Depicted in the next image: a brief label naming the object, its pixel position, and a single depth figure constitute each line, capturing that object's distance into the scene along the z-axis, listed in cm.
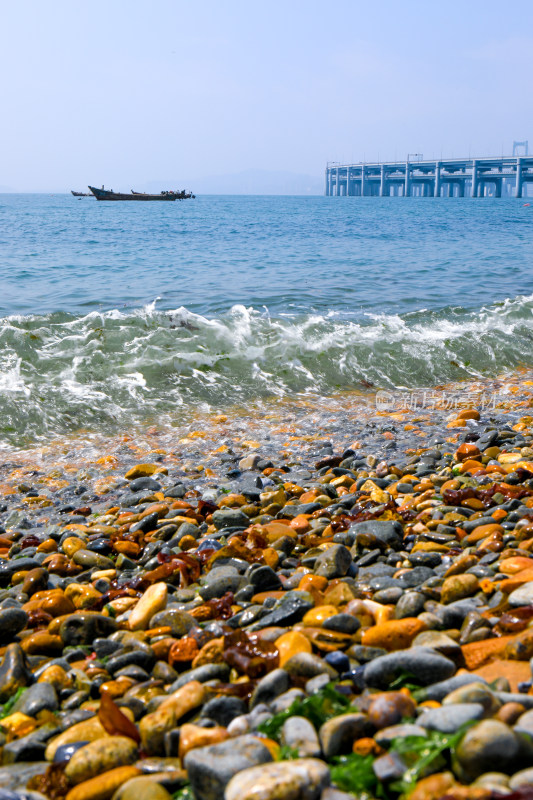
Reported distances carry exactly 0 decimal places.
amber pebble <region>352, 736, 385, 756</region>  195
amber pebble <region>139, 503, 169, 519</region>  502
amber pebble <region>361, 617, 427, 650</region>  266
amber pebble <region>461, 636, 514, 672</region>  248
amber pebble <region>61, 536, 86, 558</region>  446
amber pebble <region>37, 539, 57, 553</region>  462
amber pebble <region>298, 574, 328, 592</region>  338
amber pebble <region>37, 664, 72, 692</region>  284
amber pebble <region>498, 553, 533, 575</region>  320
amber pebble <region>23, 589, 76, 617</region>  356
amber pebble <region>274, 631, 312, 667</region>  261
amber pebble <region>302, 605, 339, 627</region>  288
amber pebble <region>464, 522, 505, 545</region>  383
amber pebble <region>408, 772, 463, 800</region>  174
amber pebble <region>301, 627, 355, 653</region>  267
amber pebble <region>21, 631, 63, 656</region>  321
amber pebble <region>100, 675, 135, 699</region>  270
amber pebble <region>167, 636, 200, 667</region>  287
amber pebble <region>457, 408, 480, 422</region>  731
